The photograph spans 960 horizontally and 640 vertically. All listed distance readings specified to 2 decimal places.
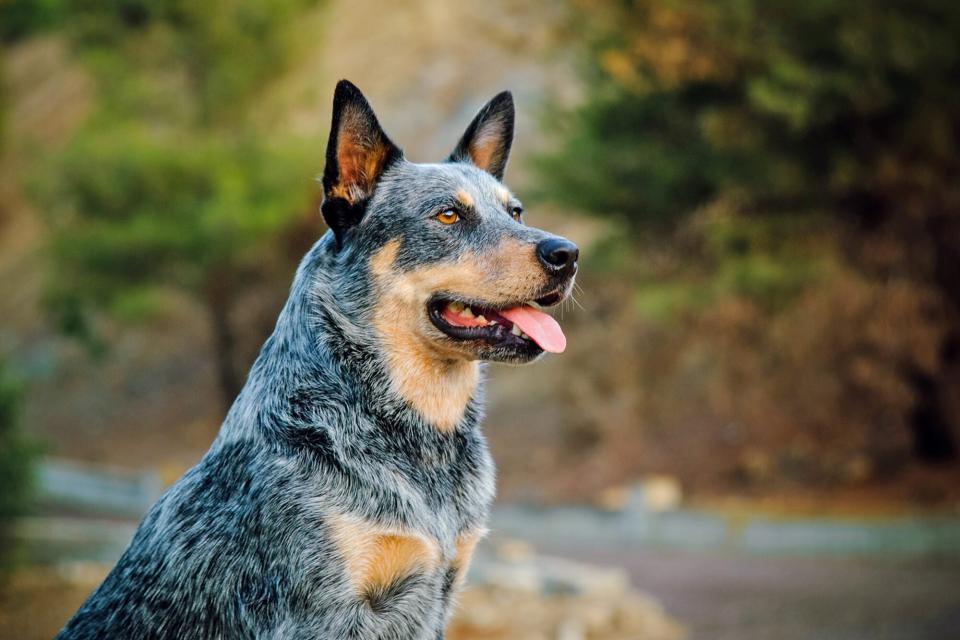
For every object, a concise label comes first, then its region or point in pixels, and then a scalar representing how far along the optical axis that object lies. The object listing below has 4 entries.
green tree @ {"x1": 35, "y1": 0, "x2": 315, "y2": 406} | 24.02
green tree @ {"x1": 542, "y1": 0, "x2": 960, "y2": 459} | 15.47
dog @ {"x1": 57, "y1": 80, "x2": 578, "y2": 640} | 3.81
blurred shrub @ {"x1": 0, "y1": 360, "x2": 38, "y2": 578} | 9.59
